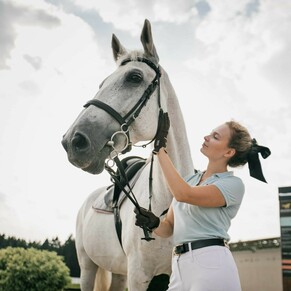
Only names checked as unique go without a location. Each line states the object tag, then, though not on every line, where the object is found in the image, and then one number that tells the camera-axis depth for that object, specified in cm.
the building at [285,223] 1598
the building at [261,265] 2419
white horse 245
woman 190
